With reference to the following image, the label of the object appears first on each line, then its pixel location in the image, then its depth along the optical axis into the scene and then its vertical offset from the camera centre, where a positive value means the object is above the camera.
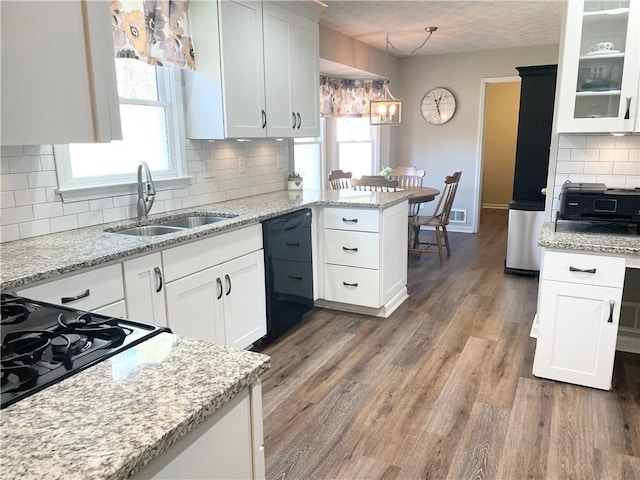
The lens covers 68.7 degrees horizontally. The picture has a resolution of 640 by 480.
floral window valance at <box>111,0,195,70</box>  2.48 +0.67
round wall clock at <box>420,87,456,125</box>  6.65 +0.62
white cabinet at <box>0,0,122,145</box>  0.63 +0.11
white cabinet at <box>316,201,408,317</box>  3.44 -0.81
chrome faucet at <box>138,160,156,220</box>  2.67 -0.24
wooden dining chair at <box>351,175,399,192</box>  4.52 -0.32
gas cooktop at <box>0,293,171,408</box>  0.90 -0.41
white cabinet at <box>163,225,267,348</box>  2.34 -0.75
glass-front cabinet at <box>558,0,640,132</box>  2.49 +0.44
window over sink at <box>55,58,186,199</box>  2.48 +0.03
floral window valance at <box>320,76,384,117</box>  5.64 +0.69
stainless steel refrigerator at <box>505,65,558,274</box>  4.41 -0.17
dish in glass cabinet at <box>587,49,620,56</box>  2.53 +0.52
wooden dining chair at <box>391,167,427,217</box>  5.88 -0.35
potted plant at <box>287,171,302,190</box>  4.16 -0.28
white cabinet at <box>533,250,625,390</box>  2.37 -0.86
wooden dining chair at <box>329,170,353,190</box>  5.33 -0.32
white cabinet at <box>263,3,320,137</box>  3.39 +0.60
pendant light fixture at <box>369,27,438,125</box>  4.83 +0.42
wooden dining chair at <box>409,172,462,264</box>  5.11 -0.77
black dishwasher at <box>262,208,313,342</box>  3.03 -0.81
